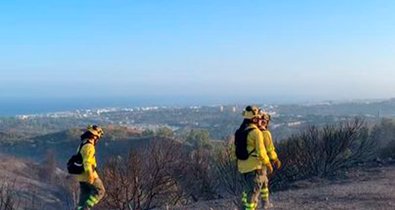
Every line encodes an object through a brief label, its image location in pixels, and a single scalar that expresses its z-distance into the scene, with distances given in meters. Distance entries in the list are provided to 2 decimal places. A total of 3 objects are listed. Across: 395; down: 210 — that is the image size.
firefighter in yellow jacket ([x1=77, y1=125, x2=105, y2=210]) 10.69
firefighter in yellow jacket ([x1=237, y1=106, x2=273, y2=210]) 10.30
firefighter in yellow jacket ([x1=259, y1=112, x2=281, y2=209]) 10.59
